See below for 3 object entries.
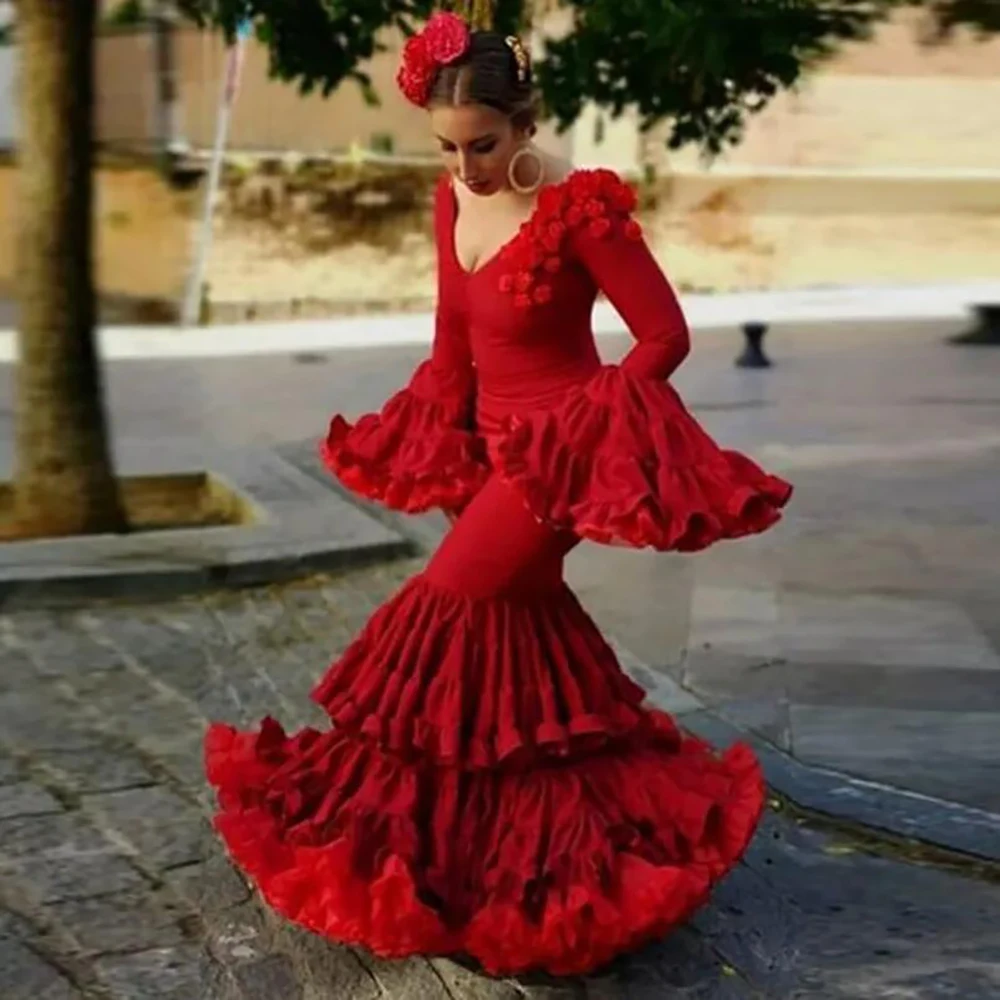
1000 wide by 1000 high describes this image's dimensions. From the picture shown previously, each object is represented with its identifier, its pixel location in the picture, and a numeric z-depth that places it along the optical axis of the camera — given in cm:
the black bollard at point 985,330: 1469
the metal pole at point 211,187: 1590
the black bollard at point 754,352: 1302
